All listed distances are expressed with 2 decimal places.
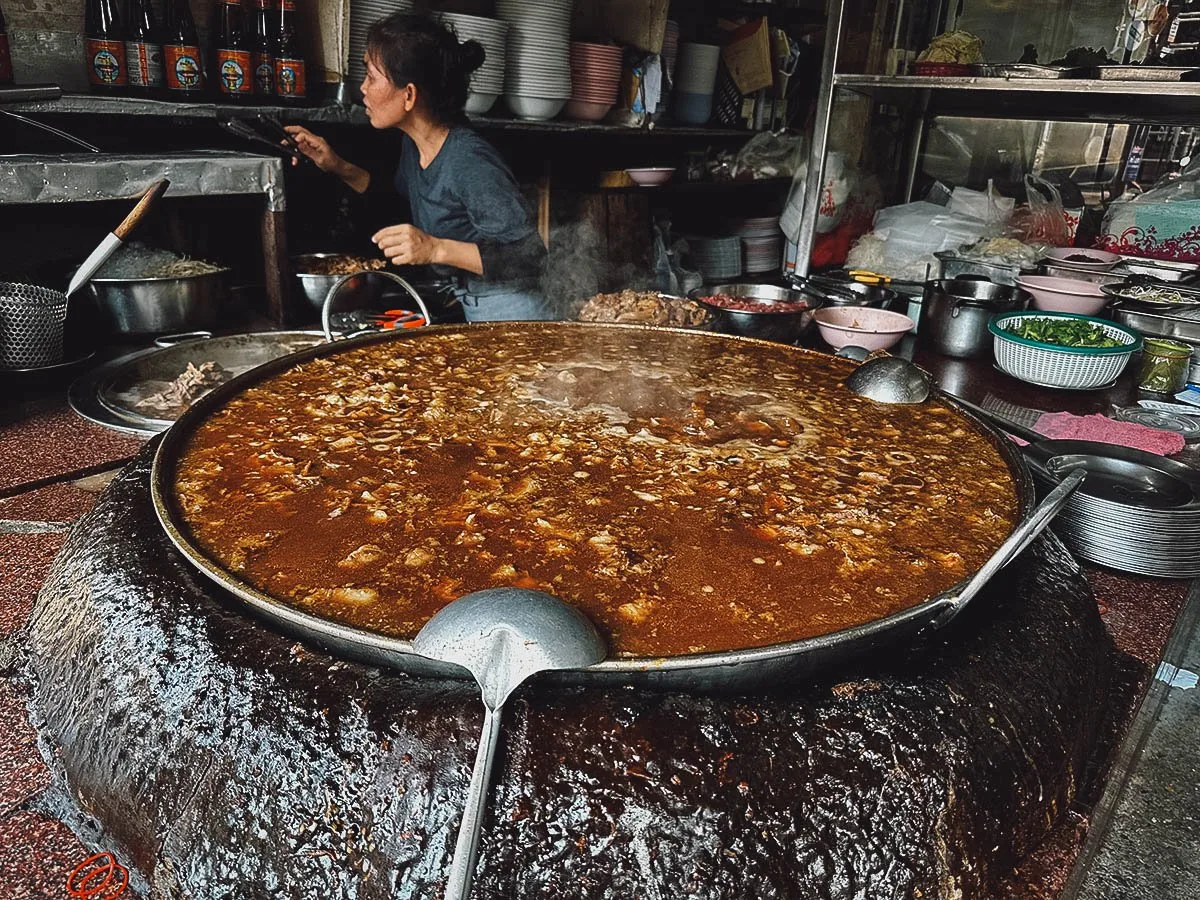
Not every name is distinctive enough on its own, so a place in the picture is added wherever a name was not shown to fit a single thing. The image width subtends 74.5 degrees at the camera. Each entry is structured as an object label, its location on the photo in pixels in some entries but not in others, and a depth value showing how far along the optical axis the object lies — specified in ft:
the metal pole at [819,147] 14.38
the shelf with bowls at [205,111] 9.38
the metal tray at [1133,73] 11.89
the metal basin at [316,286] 11.08
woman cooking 10.62
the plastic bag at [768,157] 19.63
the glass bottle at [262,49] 10.96
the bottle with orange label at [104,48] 9.95
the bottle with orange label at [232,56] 10.59
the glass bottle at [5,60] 9.15
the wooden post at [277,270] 10.58
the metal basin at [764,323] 10.34
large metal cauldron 3.13
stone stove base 3.24
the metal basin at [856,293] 12.32
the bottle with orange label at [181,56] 10.30
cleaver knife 7.69
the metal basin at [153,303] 9.43
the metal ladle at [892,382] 6.77
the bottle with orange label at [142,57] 10.18
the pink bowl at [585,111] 15.51
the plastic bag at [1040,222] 16.48
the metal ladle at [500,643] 3.06
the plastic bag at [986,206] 16.24
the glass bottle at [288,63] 11.02
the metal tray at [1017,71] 12.85
